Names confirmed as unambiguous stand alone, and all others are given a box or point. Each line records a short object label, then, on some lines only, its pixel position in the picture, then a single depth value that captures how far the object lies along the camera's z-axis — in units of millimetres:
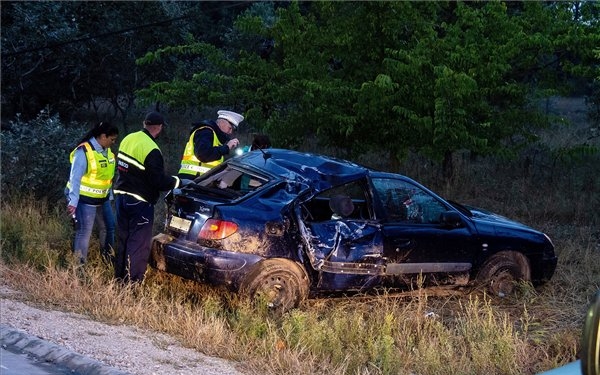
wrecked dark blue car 8539
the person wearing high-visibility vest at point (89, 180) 9930
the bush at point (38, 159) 14070
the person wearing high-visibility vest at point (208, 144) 10172
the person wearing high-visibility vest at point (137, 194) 9047
